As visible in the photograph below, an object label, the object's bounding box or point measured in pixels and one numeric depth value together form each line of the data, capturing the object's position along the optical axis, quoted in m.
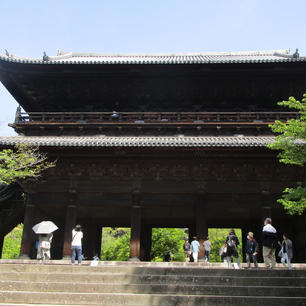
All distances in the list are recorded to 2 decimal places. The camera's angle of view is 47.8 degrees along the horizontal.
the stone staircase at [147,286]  8.12
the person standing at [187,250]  15.79
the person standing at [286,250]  11.30
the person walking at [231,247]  11.19
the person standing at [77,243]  11.93
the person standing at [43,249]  12.56
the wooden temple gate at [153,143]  15.20
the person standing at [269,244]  10.34
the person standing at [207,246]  14.16
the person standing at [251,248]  11.00
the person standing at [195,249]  13.93
